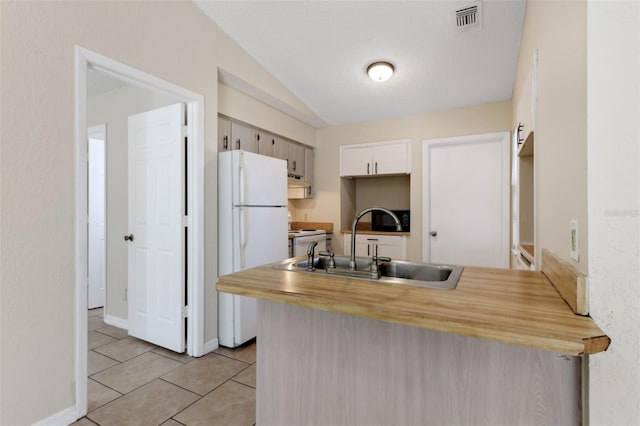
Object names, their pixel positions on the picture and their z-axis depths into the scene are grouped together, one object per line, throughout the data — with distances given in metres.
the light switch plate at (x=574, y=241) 0.94
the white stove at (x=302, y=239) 3.51
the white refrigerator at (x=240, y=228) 2.62
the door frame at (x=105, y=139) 3.13
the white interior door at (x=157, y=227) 2.51
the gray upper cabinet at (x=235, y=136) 2.92
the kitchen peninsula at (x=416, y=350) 0.85
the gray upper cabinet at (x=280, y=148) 3.65
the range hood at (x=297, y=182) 4.02
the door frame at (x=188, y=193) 1.78
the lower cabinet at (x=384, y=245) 3.86
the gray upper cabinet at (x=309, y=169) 4.30
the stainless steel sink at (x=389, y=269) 1.36
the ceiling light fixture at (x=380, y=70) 2.91
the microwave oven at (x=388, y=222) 3.96
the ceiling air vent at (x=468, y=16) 2.20
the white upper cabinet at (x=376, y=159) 3.91
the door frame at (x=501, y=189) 3.37
